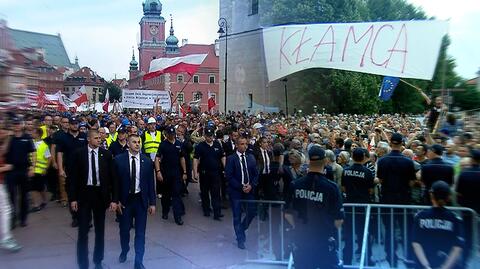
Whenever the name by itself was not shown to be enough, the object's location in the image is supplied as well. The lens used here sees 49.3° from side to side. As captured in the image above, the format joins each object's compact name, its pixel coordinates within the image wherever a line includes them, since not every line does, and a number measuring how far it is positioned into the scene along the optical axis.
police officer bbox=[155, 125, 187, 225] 9.84
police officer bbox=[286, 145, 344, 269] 5.08
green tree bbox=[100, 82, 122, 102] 80.38
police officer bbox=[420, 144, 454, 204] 6.91
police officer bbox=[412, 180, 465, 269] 5.03
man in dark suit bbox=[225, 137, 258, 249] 8.31
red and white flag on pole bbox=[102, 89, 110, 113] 33.18
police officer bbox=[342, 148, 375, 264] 7.32
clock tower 141.62
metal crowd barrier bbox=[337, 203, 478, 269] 6.76
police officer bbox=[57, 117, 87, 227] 10.25
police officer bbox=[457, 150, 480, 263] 6.30
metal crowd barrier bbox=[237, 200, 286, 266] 7.46
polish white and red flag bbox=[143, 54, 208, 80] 20.44
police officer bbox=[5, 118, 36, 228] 8.30
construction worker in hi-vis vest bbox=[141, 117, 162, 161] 11.12
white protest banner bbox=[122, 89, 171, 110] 24.50
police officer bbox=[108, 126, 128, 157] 10.14
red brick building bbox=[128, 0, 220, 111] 96.31
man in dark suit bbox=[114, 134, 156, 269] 7.10
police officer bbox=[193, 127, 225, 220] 10.34
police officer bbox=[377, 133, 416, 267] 7.17
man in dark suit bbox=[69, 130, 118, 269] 6.86
